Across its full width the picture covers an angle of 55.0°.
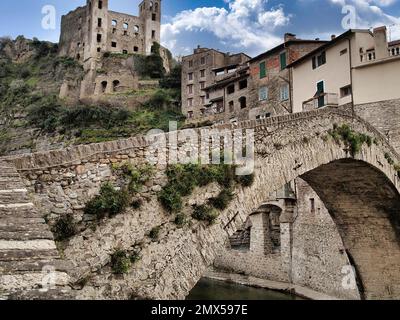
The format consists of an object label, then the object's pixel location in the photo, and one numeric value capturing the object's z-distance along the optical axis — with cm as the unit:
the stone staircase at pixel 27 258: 271
